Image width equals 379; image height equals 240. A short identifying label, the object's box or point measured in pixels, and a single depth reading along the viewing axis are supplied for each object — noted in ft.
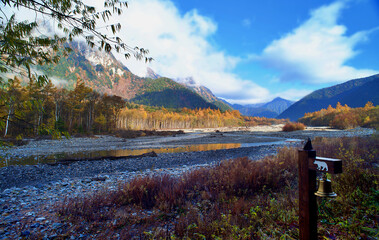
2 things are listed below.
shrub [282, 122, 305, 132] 189.67
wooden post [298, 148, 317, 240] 7.27
